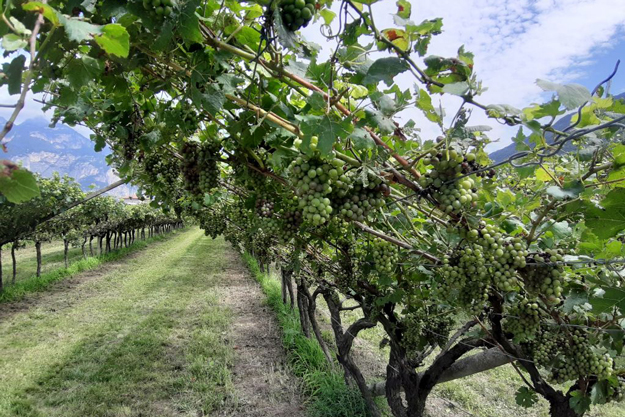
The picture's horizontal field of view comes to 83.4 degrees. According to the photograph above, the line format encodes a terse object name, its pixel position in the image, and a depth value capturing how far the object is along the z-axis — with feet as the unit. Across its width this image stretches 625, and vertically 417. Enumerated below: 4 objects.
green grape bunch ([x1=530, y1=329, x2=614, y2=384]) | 7.60
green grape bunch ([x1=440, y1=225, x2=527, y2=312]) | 5.09
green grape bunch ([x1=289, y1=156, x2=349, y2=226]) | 4.33
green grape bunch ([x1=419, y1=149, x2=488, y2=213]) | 4.30
